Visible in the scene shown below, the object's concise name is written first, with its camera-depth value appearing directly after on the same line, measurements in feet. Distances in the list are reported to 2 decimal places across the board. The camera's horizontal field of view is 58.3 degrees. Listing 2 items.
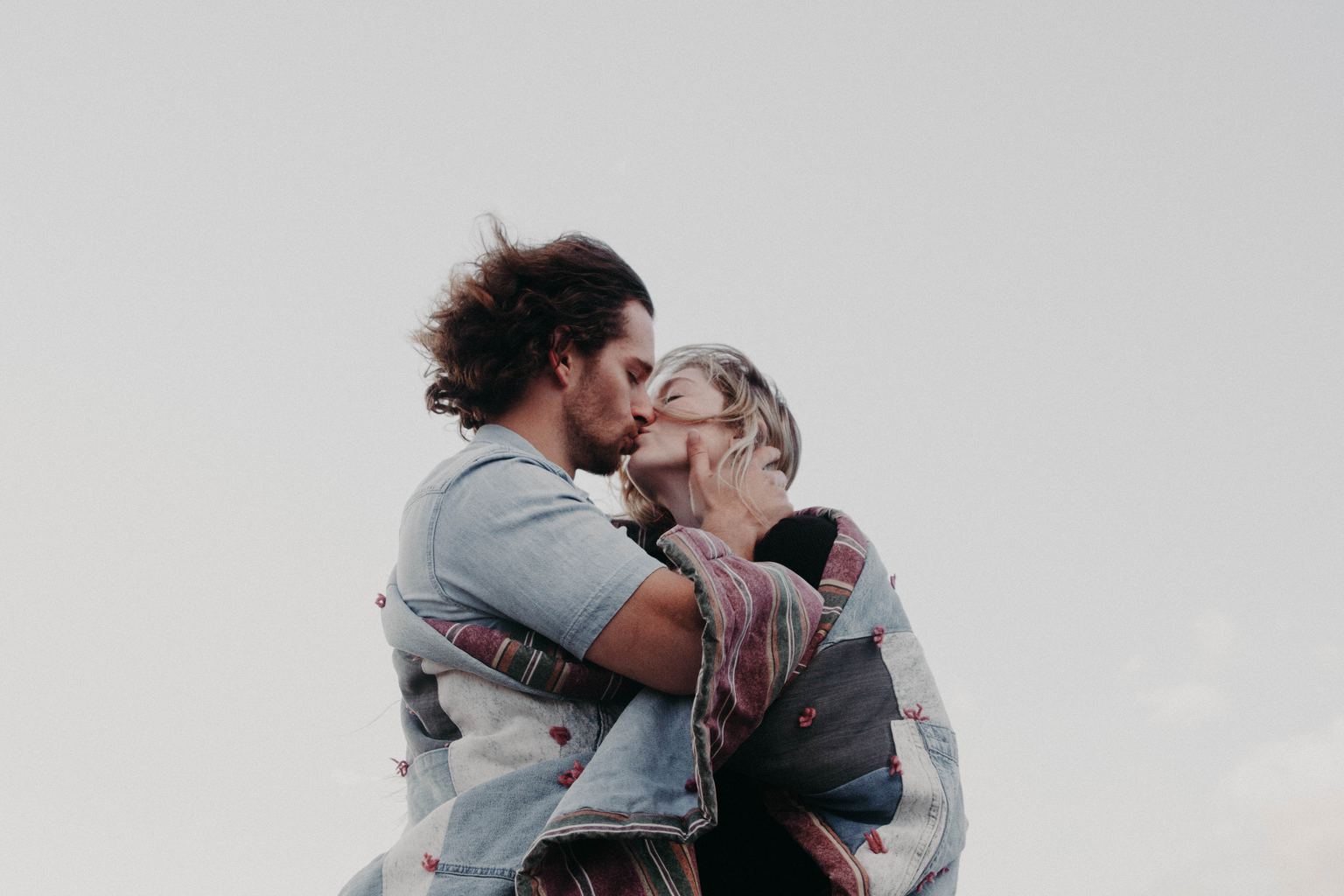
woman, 7.22
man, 6.79
